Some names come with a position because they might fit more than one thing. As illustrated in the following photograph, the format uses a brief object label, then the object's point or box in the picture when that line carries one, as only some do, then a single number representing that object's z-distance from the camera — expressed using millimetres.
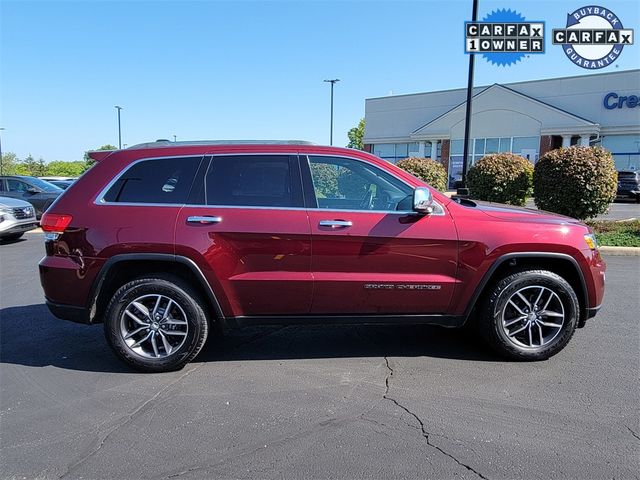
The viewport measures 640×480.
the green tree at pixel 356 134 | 77938
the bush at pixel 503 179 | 12508
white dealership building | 30172
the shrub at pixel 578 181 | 10969
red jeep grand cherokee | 3861
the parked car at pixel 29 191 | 14914
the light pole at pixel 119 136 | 46428
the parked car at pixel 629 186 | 24422
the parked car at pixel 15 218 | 11086
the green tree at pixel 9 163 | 59844
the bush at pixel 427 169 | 13867
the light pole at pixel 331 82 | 42594
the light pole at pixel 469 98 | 11758
